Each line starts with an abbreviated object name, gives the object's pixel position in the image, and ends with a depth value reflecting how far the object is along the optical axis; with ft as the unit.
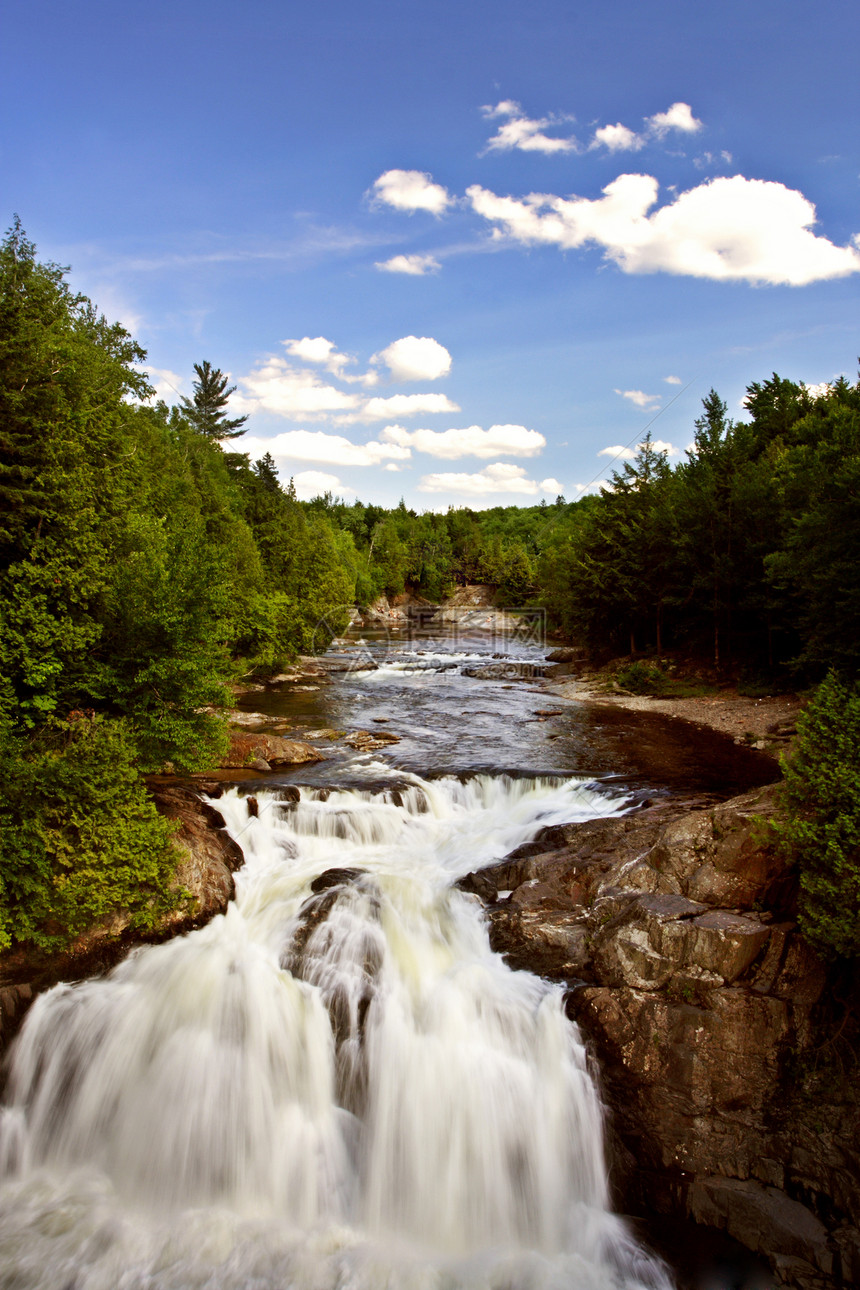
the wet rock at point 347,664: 141.45
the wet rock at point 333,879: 42.19
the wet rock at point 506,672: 134.41
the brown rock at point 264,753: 63.50
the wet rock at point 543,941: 34.01
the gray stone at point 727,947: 29.63
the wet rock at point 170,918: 33.42
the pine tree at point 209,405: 248.93
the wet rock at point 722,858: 33.37
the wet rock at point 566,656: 157.87
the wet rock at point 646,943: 30.58
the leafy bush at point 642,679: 113.19
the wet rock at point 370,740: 73.58
